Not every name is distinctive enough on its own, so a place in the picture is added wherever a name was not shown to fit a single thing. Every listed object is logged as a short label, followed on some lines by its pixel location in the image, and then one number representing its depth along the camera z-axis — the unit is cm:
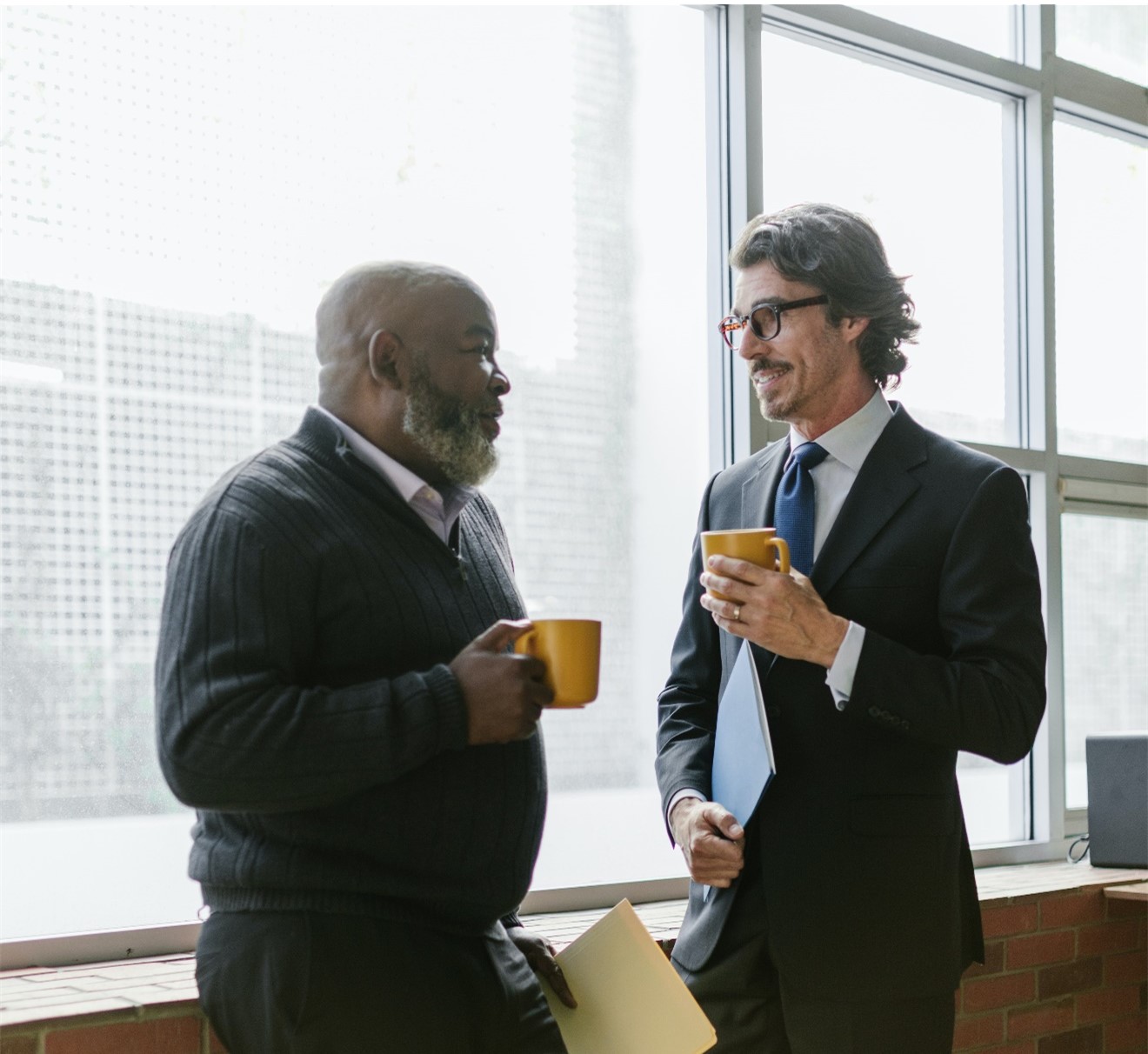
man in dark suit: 170
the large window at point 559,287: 217
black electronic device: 338
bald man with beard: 128
